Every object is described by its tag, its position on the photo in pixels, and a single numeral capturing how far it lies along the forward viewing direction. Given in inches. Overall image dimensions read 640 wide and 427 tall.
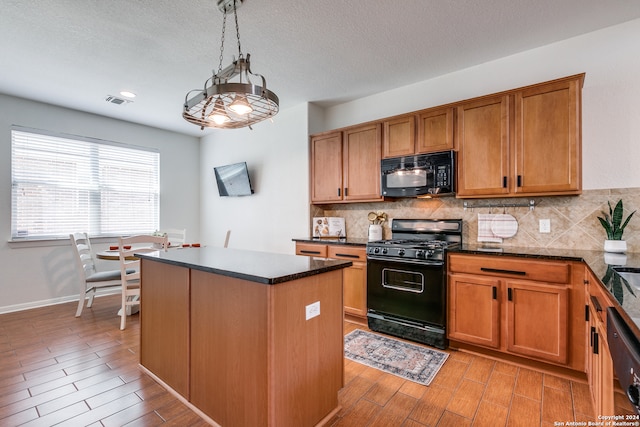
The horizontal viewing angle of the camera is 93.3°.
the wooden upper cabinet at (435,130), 115.3
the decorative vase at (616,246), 88.5
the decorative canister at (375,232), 141.9
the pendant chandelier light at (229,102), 68.7
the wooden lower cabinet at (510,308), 86.4
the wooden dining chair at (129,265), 126.8
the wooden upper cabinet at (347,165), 136.8
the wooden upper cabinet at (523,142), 92.7
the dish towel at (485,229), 115.8
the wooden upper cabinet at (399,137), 124.8
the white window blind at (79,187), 155.5
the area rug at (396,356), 91.0
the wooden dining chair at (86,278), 139.7
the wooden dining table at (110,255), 132.1
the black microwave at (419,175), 114.1
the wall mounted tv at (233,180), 189.8
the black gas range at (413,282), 105.6
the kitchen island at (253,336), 57.9
